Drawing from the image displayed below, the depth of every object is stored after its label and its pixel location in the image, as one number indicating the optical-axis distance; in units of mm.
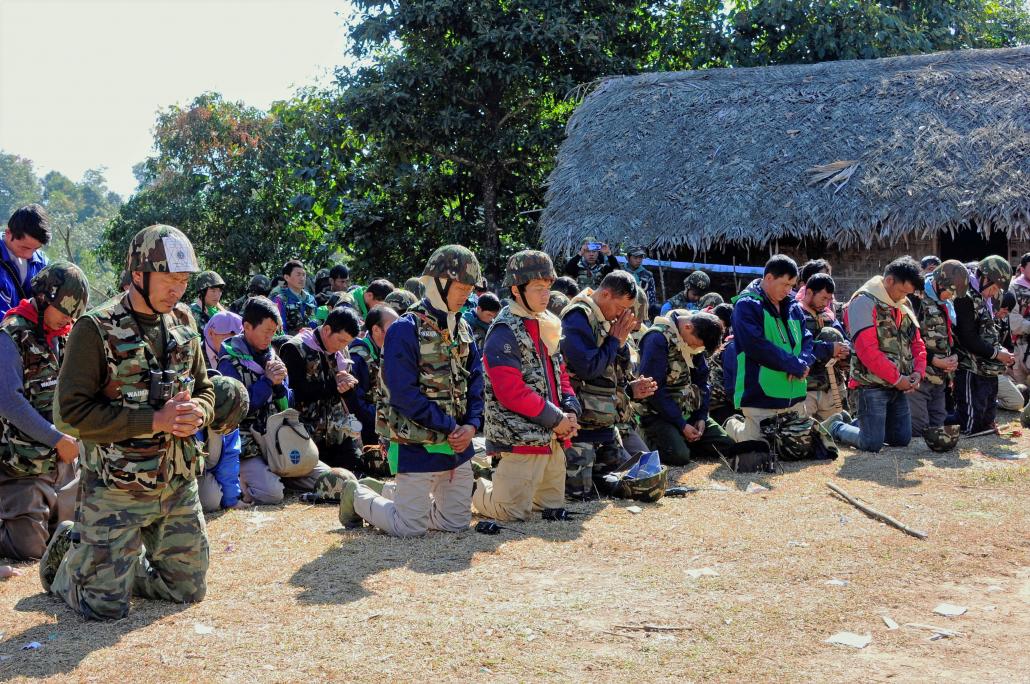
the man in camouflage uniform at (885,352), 9539
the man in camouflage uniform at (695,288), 13000
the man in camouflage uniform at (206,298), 10680
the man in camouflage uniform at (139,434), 4781
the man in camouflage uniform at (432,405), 6594
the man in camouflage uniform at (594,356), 7730
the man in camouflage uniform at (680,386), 9039
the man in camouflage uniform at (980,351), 10141
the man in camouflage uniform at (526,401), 6961
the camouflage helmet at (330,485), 8031
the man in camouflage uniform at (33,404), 5969
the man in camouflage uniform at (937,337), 10000
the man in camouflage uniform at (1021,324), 12094
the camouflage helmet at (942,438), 9523
